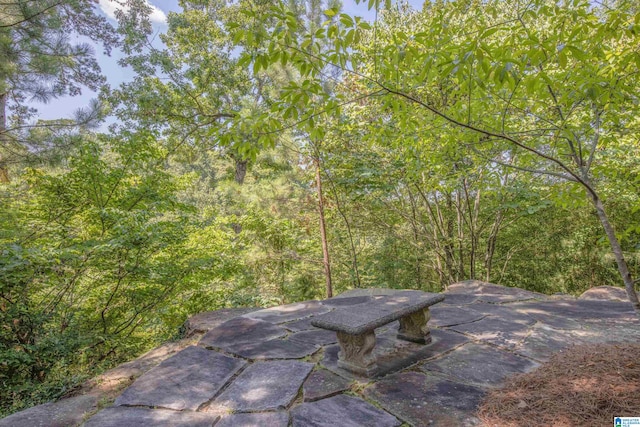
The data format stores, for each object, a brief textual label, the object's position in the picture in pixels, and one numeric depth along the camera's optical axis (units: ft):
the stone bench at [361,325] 6.44
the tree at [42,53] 11.98
